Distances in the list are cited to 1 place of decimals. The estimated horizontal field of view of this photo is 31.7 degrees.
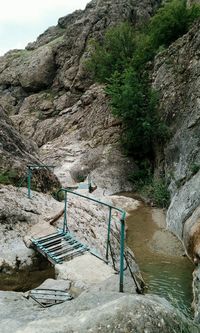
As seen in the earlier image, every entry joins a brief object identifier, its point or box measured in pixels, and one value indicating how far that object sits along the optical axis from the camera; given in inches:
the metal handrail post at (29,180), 409.7
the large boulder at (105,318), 174.2
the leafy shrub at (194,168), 592.1
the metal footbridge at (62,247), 299.0
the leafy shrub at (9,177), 430.4
